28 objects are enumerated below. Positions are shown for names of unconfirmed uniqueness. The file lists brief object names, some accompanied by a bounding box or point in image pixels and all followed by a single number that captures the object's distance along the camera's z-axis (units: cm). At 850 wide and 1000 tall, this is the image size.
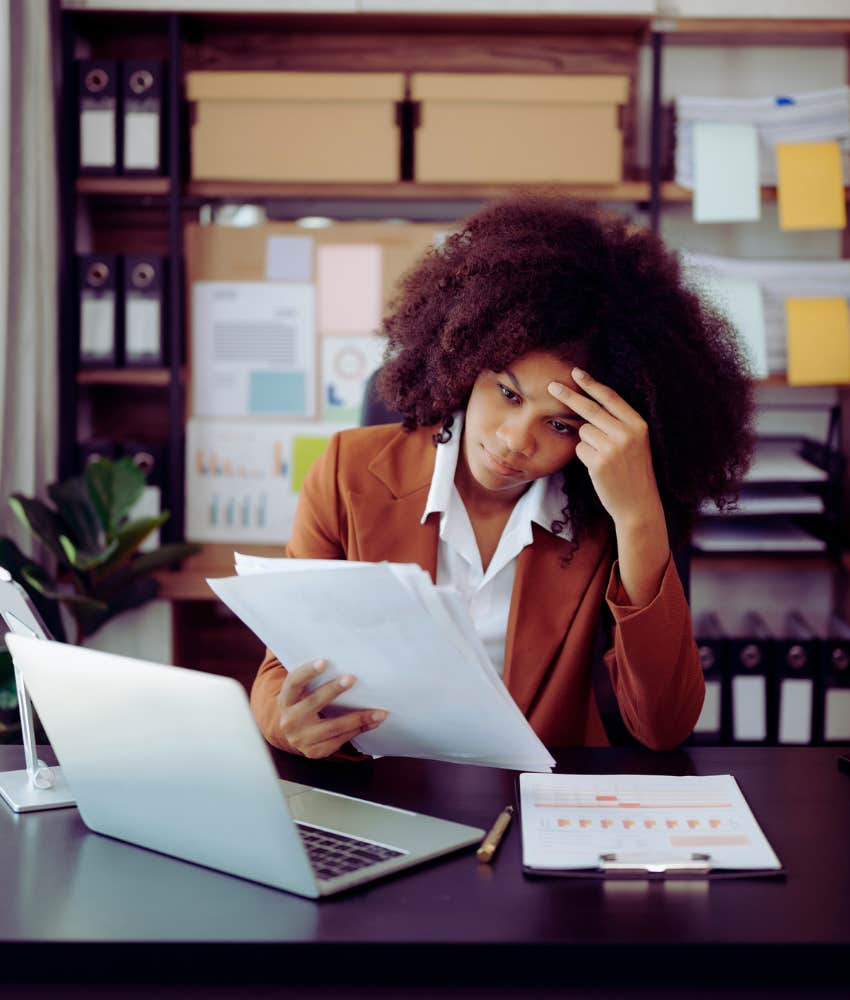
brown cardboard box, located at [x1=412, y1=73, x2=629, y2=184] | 247
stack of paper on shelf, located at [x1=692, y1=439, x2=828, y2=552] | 246
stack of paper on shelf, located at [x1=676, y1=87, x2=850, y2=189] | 250
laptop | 73
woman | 121
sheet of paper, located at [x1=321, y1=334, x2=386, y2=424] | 266
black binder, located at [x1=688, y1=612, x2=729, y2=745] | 244
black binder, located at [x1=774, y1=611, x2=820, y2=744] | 246
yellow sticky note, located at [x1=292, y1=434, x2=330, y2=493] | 264
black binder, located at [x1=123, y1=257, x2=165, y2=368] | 253
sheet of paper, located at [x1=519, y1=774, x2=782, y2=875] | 82
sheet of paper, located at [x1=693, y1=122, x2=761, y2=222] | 249
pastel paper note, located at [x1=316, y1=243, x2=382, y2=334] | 262
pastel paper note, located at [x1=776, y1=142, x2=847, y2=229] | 248
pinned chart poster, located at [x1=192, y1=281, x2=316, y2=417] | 264
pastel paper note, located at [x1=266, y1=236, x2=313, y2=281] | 264
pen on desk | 83
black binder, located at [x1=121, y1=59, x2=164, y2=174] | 249
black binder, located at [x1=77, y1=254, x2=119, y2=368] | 254
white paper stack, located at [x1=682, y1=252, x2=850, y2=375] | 254
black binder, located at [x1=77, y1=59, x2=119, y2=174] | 250
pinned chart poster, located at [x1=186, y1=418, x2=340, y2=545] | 265
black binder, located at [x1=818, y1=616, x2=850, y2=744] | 245
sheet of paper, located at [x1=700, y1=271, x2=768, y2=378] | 248
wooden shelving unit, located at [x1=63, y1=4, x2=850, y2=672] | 252
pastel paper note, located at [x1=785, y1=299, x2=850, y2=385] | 249
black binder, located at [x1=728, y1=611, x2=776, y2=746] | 244
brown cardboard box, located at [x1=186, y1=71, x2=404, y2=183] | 250
